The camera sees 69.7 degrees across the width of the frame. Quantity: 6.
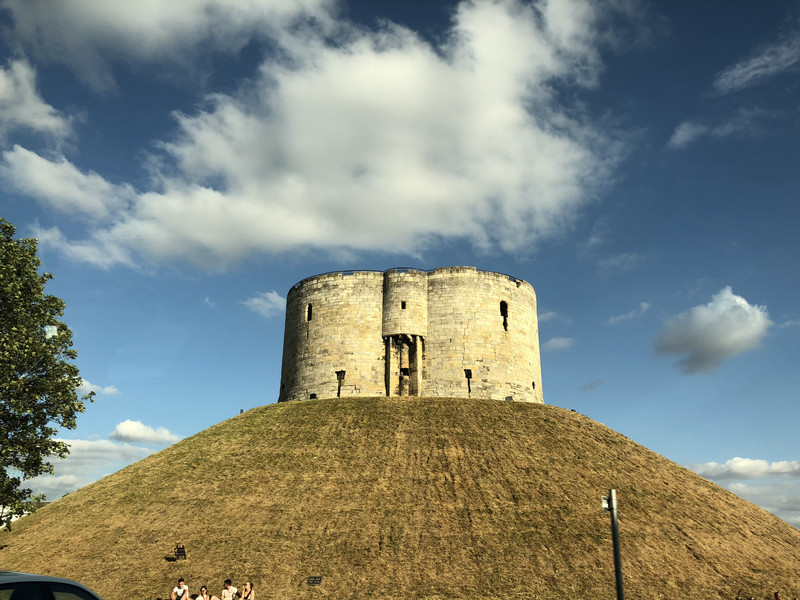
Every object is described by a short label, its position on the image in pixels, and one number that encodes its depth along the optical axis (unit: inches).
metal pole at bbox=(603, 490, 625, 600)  618.2
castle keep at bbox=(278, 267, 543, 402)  1927.9
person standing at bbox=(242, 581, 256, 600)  867.0
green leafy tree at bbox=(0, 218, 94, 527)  891.4
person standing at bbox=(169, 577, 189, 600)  853.2
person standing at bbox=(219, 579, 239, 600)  857.5
